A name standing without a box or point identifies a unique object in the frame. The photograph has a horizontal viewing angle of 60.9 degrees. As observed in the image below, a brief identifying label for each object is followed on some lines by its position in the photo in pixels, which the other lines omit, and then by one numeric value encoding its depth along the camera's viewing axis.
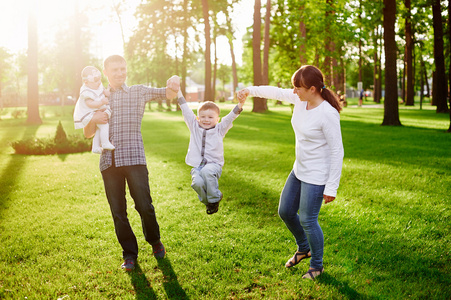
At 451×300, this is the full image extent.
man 4.37
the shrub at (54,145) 14.59
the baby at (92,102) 4.18
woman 3.95
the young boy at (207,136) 4.58
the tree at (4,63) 54.28
